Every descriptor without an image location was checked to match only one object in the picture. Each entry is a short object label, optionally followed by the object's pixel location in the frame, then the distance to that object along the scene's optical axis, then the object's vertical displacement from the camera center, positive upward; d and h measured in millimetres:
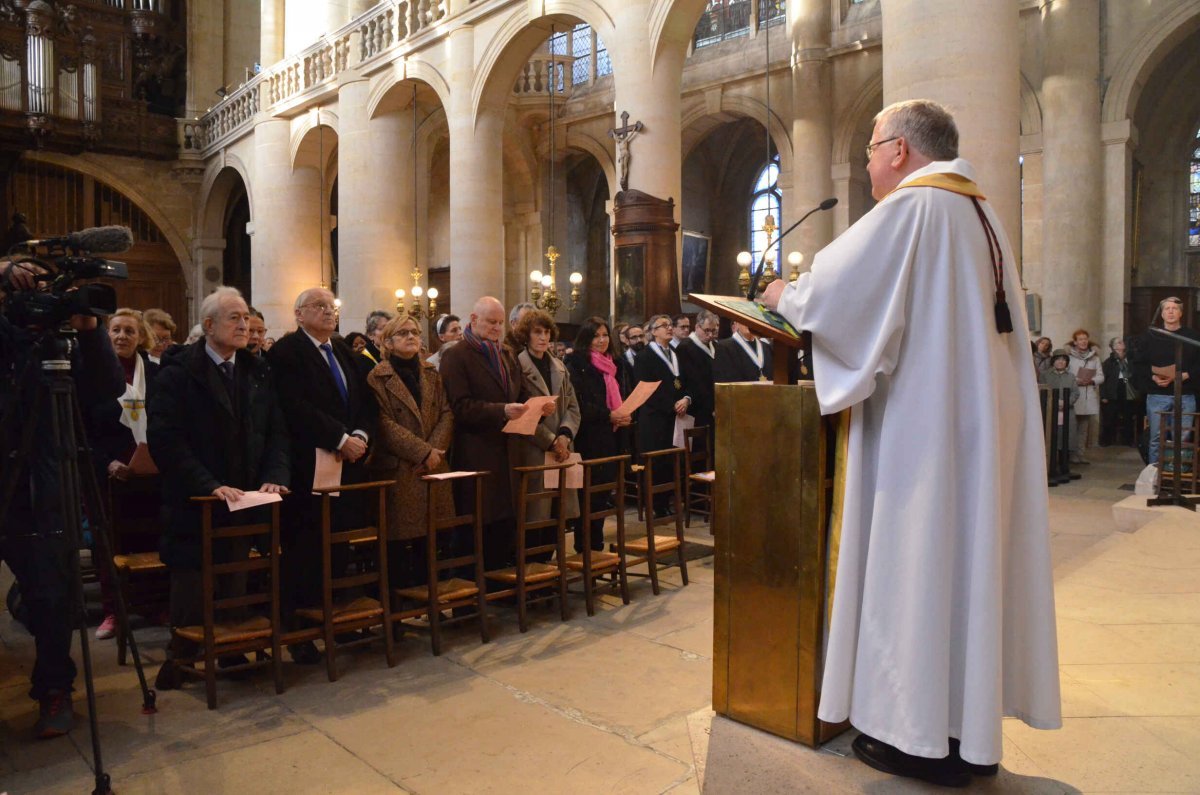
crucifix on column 10070 +2878
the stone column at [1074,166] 12164 +3089
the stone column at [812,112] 14289 +4562
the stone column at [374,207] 14422 +2984
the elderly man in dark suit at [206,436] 3445 -218
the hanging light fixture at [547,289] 13902 +1621
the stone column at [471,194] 12734 +2844
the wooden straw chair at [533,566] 4223 -937
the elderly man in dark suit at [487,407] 4496 -122
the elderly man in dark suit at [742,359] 7211 +208
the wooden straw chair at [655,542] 4816 -927
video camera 2637 +311
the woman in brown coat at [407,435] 4152 -254
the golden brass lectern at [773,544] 2158 -421
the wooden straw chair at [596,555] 4504 -910
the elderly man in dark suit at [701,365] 7227 +154
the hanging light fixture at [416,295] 14048 +1461
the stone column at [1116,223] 12203 +2298
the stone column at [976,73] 5387 +1973
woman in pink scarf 5801 -68
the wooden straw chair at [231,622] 3252 -919
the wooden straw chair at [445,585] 3908 -975
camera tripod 2537 -199
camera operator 2986 -598
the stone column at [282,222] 17375 +3314
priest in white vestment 1920 -221
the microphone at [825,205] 2966 +845
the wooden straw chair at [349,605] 3582 -985
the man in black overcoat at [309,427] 3910 -201
